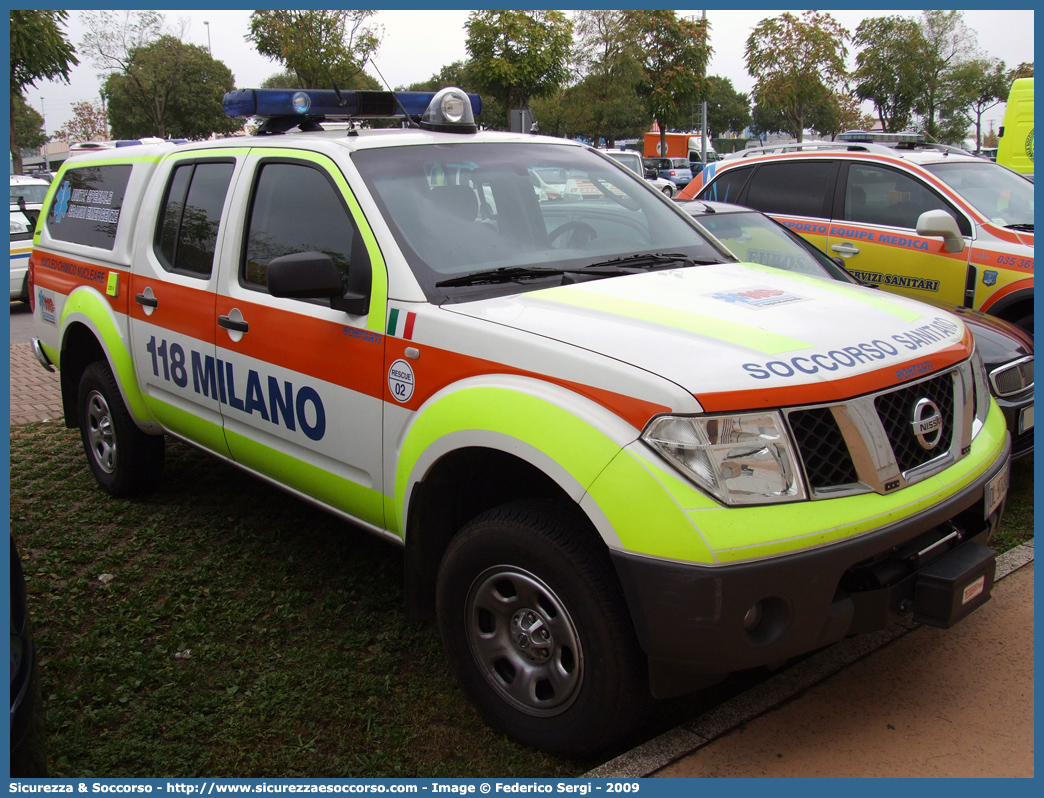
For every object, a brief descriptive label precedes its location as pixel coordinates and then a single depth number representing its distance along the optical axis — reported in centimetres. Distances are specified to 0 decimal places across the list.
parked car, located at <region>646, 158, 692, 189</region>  3328
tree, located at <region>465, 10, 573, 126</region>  2989
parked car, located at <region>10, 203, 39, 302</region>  1309
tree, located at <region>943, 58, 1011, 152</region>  4672
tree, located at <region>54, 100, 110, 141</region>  6569
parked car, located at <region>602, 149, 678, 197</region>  2097
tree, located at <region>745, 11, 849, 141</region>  3378
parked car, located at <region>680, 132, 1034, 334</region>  617
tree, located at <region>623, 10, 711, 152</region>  3497
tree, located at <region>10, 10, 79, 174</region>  2192
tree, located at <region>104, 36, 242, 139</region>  3972
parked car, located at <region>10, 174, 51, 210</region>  1565
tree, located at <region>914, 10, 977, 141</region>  4231
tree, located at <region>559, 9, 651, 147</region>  3566
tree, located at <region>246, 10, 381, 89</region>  2800
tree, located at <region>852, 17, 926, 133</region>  4030
